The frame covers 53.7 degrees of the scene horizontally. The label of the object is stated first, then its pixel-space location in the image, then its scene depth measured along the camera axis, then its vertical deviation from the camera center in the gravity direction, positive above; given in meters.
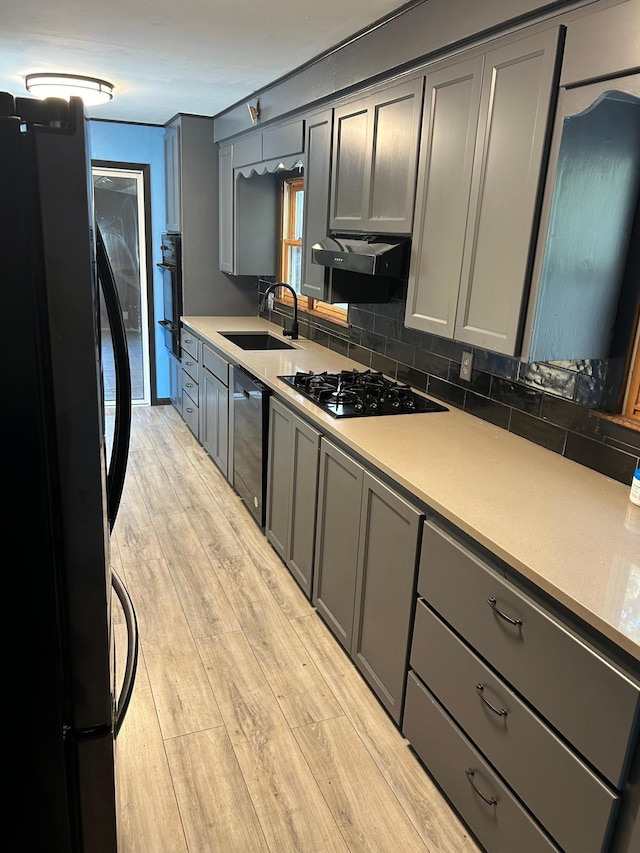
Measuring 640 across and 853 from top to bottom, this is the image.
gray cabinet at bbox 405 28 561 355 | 1.86 +0.21
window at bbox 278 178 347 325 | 4.55 +0.05
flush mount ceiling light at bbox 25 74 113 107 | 3.79 +0.87
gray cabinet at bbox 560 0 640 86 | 1.55 +0.53
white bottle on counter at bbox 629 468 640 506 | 1.78 -0.62
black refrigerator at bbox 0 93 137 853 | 0.87 -0.38
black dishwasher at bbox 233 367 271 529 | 3.25 -1.04
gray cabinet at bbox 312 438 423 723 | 2.03 -1.10
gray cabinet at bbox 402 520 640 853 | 1.29 -1.04
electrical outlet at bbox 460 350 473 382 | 2.63 -0.45
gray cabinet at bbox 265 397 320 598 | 2.72 -1.09
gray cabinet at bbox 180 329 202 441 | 4.73 -1.03
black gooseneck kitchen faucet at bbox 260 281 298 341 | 4.17 -0.55
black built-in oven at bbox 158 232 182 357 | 5.12 -0.39
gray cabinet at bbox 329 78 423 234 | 2.49 +0.37
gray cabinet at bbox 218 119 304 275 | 4.68 +0.21
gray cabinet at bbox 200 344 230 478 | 4.02 -1.08
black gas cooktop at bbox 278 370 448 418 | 2.66 -0.63
